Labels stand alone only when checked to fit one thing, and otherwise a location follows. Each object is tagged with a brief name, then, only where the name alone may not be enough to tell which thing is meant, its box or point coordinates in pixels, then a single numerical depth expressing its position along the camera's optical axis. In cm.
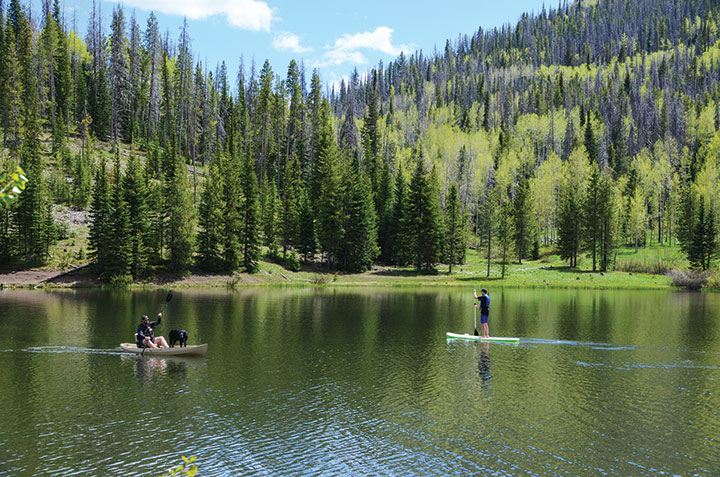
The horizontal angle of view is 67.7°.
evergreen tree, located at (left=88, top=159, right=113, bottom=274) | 6519
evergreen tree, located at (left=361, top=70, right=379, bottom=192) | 11556
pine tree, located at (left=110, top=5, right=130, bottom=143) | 11298
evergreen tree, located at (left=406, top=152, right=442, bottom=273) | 8738
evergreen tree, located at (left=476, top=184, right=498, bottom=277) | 8525
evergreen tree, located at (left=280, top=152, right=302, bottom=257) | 8281
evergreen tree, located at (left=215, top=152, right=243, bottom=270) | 7388
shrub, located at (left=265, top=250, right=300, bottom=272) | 8081
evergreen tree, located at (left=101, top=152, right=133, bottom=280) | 6519
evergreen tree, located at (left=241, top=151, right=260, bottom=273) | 7562
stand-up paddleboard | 3278
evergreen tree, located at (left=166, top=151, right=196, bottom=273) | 7006
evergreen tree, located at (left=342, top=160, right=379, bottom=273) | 8525
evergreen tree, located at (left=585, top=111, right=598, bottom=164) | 15338
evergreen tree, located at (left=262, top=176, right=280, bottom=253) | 8450
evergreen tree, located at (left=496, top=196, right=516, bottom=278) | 8306
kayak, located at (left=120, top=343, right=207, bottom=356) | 2739
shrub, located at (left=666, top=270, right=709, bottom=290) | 7706
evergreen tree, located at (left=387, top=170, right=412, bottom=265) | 8938
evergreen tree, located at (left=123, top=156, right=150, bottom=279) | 6756
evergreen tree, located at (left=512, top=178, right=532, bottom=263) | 10125
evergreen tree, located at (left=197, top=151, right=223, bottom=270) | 7362
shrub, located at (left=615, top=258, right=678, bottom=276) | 8719
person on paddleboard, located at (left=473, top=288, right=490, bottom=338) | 3412
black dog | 2836
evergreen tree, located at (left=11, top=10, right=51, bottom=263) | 6525
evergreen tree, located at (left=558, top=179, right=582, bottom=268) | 9338
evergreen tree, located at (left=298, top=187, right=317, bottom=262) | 8444
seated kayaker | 2822
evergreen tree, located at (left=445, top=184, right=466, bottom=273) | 9176
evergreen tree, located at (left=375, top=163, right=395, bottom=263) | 9694
